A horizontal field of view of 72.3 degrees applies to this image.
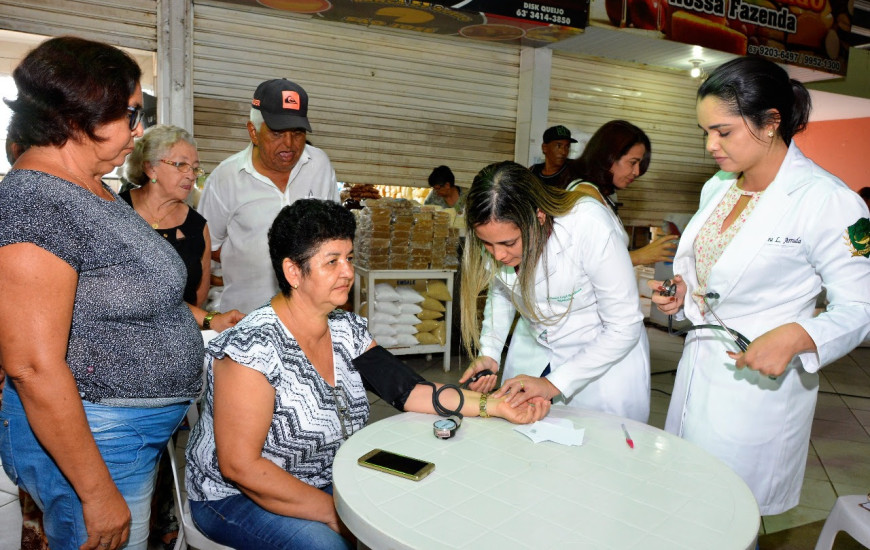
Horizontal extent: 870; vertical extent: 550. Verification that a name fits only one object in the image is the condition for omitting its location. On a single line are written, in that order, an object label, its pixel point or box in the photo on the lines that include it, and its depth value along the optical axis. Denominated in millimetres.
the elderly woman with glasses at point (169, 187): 2479
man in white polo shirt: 2983
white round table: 1198
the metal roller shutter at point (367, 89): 5562
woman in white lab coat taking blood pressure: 1914
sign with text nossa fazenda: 5922
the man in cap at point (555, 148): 4703
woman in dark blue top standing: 1252
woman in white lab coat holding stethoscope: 1562
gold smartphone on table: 1420
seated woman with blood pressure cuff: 1545
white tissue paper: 1657
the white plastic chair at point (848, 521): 1821
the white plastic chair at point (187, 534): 1673
